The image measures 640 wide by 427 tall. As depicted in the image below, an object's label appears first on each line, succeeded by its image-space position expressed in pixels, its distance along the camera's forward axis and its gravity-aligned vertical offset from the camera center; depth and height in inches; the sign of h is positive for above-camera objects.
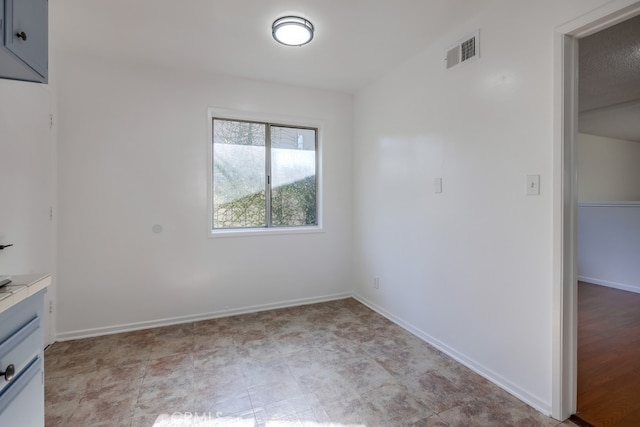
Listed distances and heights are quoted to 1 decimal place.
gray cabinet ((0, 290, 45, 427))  37.6 -20.6
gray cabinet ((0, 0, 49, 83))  49.4 +30.9
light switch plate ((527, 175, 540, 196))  71.6 +6.5
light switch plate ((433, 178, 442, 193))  100.2 +9.2
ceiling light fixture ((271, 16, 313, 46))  87.2 +54.3
